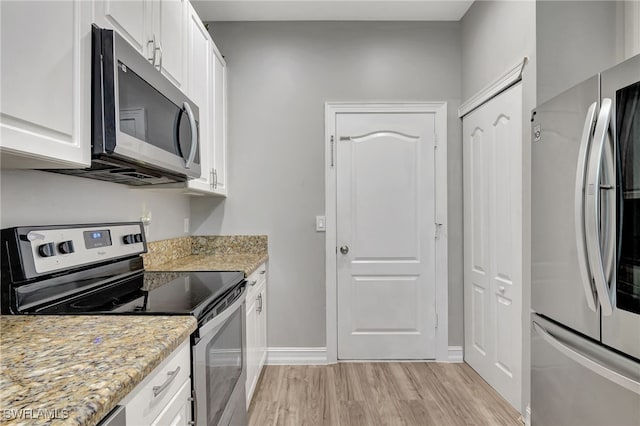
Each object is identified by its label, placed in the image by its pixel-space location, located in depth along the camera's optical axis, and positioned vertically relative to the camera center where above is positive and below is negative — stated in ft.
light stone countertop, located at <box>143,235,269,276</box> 6.98 -0.97
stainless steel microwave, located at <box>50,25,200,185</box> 3.67 +1.15
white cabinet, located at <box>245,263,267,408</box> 7.00 -2.49
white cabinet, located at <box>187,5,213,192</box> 6.77 +2.66
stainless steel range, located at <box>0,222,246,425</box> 3.73 -1.01
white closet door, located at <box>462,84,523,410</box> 6.95 -0.60
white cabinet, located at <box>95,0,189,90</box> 4.01 +2.51
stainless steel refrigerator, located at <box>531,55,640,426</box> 3.68 -0.45
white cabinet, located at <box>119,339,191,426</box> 2.55 -1.46
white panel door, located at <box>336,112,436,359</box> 9.58 -0.56
